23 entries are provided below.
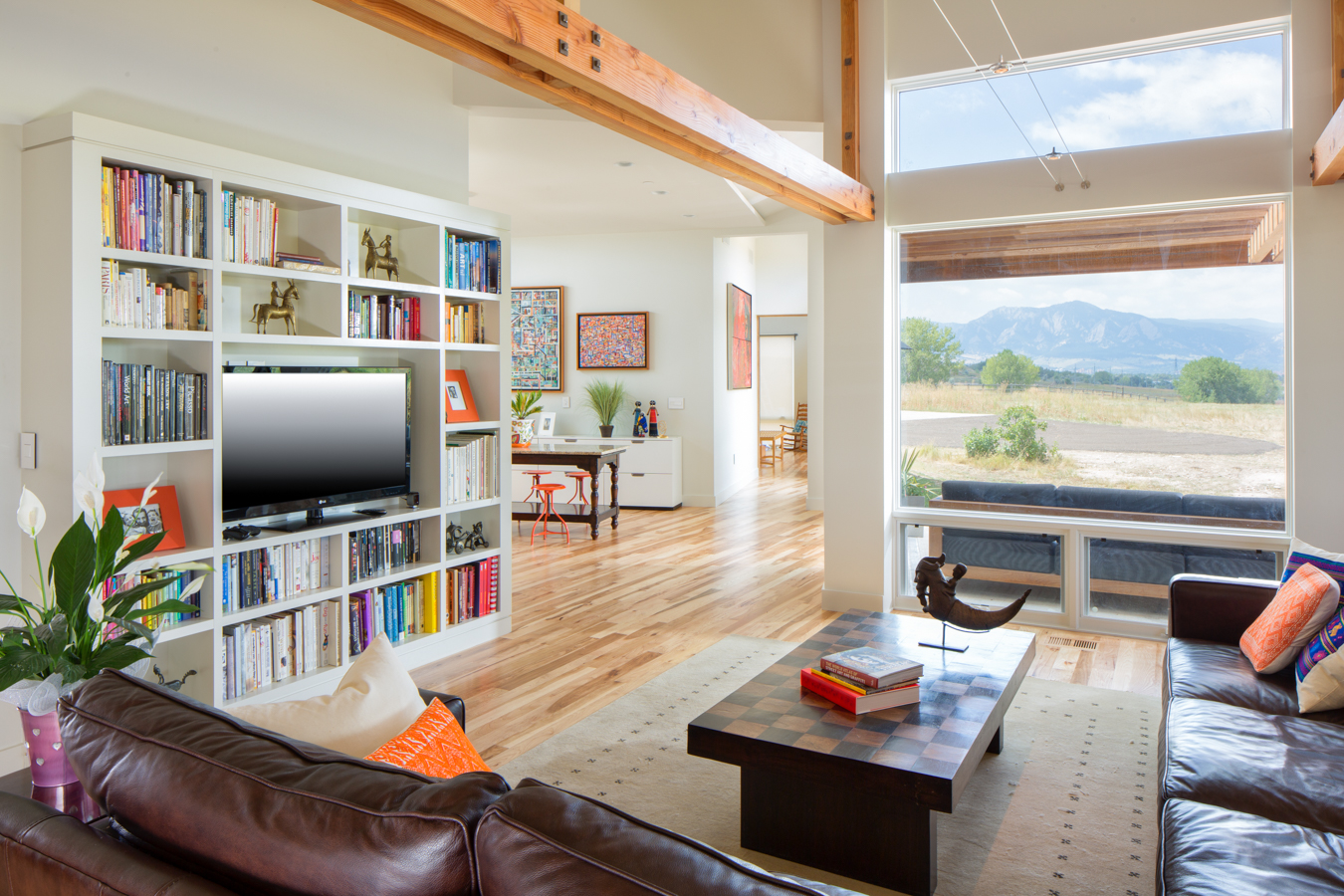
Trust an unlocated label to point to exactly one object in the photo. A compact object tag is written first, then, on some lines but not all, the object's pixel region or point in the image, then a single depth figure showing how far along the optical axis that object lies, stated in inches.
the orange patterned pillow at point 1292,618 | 104.0
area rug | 94.7
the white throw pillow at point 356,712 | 59.0
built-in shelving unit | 111.2
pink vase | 63.6
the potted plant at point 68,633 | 63.7
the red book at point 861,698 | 99.8
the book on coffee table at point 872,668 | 101.3
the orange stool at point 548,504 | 299.9
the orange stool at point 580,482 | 312.7
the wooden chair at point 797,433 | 597.6
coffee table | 86.5
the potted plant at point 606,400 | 368.2
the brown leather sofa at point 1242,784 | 65.2
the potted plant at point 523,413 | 318.7
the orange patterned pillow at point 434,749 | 55.4
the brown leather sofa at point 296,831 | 35.2
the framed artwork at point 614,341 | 368.8
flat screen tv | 135.3
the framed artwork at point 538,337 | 379.6
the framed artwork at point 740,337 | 395.2
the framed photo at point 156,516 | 120.3
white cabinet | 362.0
